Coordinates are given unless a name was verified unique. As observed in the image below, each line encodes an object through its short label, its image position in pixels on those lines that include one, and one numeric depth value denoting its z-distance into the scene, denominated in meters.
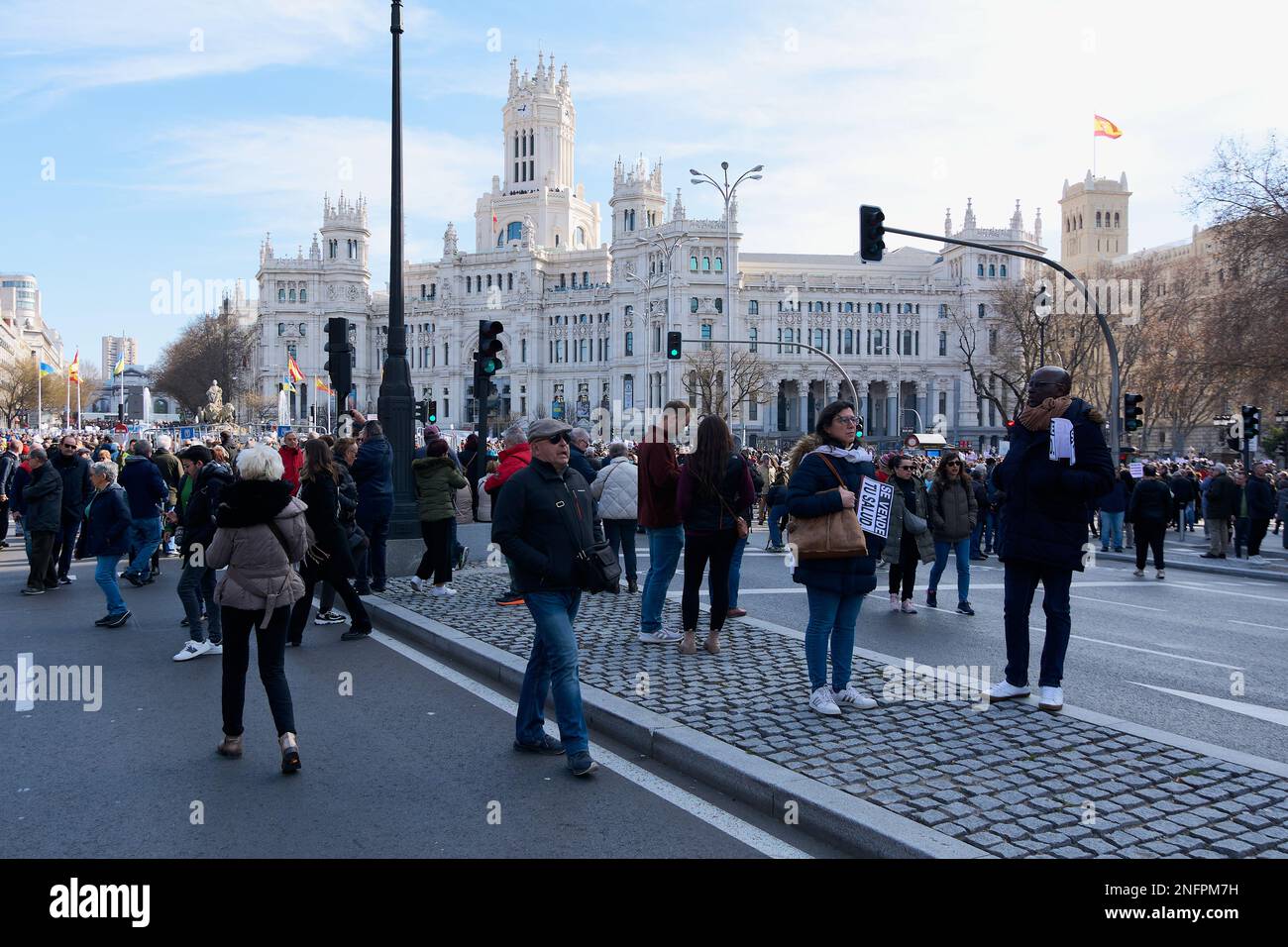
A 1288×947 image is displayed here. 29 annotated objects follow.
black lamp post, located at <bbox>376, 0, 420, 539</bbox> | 13.75
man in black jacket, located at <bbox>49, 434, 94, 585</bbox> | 13.69
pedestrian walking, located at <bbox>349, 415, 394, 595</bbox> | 11.70
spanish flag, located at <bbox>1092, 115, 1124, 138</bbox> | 54.39
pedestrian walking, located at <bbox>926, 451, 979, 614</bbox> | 11.44
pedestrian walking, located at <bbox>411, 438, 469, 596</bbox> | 11.62
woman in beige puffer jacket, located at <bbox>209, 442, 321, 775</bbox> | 5.85
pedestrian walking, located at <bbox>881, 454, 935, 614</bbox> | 10.48
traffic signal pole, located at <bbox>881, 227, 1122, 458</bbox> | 19.23
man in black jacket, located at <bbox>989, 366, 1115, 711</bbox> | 6.54
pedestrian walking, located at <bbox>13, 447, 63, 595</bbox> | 12.70
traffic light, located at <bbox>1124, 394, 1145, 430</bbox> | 22.38
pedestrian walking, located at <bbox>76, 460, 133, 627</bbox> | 10.32
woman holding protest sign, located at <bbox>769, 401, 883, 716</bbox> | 6.47
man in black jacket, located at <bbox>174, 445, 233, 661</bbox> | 8.61
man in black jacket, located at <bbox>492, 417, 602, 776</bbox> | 5.64
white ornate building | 92.06
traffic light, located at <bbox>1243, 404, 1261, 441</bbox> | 23.02
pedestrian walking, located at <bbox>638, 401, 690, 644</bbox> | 8.94
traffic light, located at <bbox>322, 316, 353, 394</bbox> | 15.43
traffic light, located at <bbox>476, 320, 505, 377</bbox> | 14.52
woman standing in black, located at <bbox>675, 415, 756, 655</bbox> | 8.42
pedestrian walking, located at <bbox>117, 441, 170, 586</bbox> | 11.30
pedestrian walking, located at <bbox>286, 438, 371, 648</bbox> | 9.02
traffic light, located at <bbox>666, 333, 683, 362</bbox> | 31.93
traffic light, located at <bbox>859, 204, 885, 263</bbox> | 18.89
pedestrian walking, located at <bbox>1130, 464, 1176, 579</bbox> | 16.09
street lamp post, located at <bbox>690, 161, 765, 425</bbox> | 44.62
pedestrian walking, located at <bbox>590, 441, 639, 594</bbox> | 12.03
